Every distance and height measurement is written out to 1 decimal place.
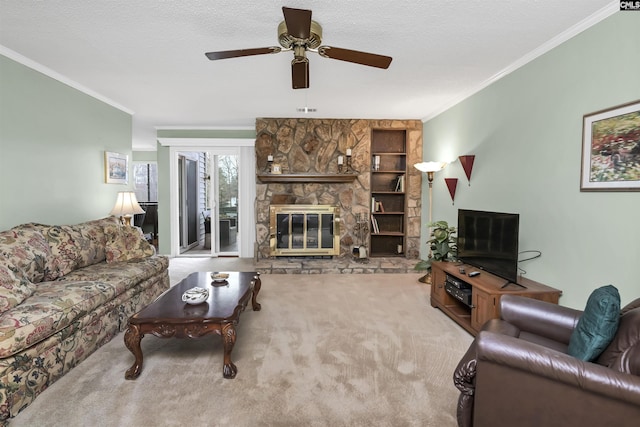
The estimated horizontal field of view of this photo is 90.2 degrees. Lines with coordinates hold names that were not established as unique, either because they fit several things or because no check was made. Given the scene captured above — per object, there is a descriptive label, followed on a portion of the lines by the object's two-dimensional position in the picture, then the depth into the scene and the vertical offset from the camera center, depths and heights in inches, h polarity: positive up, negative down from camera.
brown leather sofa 45.7 -29.2
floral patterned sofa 70.6 -29.7
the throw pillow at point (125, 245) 132.1 -22.9
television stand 96.4 -33.0
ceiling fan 83.7 +37.4
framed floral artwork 76.3 +12.3
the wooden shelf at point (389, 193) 215.2 +1.1
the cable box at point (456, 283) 117.4 -32.9
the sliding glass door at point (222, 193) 238.2 -0.4
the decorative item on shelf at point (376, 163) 211.9 +21.0
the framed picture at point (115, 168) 165.2 +12.6
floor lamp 171.5 +14.8
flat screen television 98.9 -15.9
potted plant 150.2 -23.4
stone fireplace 207.6 +16.5
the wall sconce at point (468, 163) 145.5 +15.0
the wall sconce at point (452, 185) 163.0 +5.4
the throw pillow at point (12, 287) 76.6 -24.8
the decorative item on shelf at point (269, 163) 202.8 +19.6
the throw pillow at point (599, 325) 53.1 -21.6
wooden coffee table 82.7 -34.2
